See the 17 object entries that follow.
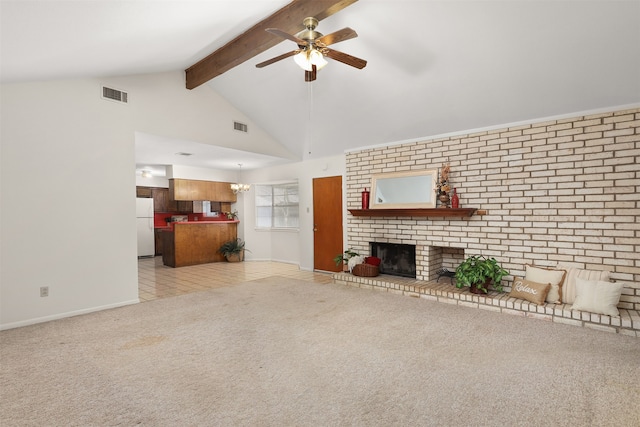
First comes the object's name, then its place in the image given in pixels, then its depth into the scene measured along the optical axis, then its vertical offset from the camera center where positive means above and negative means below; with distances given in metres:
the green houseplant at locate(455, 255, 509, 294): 3.90 -0.84
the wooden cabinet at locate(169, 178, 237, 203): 7.24 +0.42
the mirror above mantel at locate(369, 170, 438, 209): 4.73 +0.26
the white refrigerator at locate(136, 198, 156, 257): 8.45 -0.47
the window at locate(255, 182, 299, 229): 7.53 +0.06
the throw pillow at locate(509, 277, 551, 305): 3.52 -0.95
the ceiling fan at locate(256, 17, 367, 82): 2.71 +1.39
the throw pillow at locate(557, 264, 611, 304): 3.41 -0.78
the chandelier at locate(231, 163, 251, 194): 7.62 +0.49
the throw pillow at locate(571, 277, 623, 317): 3.14 -0.91
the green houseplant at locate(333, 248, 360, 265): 5.50 -0.86
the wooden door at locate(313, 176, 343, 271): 6.07 -0.28
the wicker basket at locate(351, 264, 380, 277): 5.04 -0.99
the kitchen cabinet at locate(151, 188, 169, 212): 9.12 +0.27
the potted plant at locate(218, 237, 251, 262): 7.77 -1.03
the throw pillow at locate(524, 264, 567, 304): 3.55 -0.82
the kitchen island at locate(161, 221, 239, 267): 7.17 -0.77
